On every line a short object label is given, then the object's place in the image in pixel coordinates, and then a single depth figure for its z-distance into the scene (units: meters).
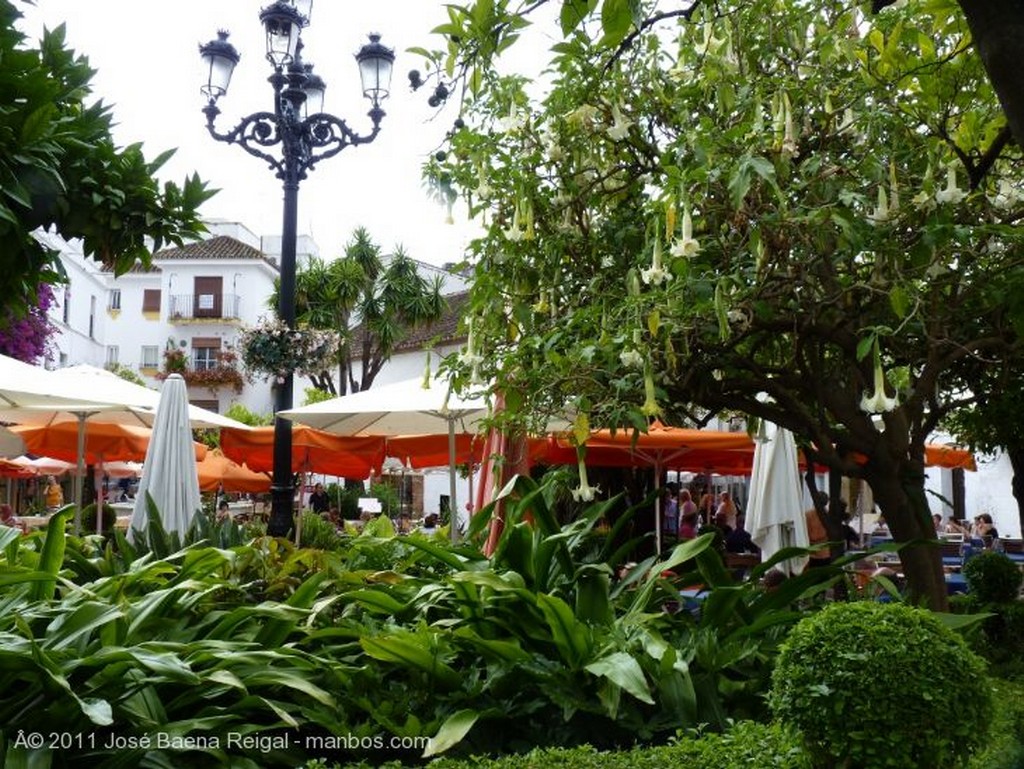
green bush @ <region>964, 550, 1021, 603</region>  8.91
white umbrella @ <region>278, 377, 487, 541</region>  10.77
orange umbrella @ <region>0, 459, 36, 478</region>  22.97
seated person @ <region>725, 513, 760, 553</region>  14.78
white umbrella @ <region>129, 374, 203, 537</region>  9.16
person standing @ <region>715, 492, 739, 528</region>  17.39
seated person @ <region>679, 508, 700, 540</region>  15.38
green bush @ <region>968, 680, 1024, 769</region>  4.25
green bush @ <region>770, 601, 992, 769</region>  3.84
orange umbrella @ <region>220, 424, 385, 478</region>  13.19
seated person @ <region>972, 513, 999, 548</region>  16.36
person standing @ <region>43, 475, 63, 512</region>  22.53
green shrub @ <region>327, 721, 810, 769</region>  4.10
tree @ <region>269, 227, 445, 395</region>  35.78
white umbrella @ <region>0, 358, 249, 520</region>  10.48
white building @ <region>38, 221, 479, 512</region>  51.91
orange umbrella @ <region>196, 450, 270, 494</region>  18.64
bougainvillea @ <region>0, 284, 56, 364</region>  19.14
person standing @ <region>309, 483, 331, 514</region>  25.67
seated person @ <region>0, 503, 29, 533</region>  17.49
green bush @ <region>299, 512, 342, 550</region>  11.56
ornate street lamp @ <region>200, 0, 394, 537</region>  9.97
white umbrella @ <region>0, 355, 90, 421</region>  9.93
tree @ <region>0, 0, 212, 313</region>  2.47
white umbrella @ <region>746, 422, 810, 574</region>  10.41
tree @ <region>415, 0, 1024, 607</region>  5.00
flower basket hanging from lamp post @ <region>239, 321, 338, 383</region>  10.30
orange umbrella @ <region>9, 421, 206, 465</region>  13.20
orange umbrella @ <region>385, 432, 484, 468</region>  14.02
